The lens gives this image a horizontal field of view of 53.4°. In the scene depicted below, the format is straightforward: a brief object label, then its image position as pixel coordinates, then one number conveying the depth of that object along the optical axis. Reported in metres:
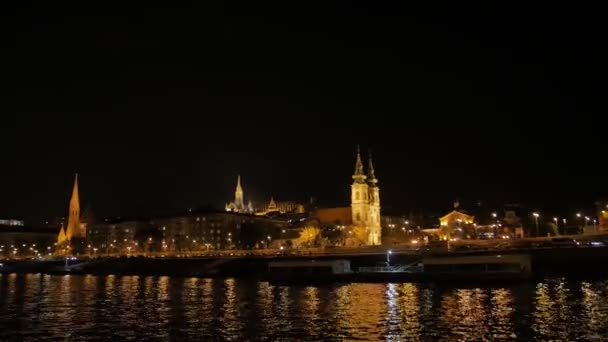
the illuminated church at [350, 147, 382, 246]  193.38
